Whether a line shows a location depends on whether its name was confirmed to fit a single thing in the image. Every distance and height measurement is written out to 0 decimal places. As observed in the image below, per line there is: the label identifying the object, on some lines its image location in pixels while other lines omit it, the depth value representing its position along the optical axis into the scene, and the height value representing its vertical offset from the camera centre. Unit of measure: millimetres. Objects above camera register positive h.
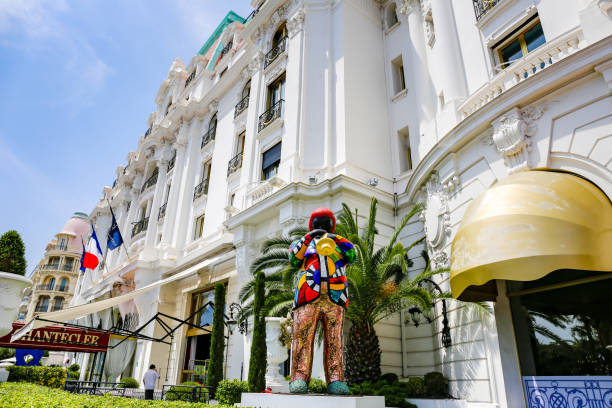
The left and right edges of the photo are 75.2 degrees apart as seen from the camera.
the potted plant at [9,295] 4762 +804
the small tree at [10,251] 6586 +1780
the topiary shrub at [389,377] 9488 -49
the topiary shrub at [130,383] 17383 -552
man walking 12578 -359
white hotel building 6199 +4865
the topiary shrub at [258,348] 7602 +436
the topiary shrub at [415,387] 8531 -236
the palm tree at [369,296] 8809 +1611
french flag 19609 +4963
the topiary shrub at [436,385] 8406 -183
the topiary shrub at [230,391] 9281 -421
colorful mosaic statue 5102 +761
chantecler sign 12234 +832
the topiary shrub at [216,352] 9655 +435
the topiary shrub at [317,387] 8422 -264
